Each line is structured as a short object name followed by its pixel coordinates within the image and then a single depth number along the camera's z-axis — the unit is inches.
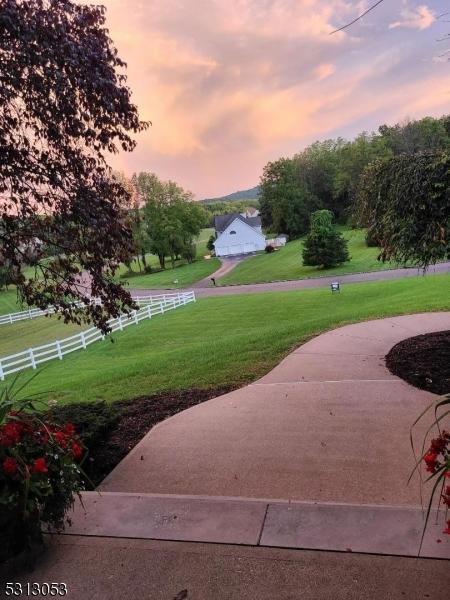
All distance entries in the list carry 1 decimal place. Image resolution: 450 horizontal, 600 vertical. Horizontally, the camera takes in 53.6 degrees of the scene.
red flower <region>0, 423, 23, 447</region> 103.6
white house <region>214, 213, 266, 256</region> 2292.1
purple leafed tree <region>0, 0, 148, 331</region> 164.7
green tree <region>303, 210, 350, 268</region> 1403.8
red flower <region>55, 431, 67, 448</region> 113.7
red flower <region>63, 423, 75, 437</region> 117.3
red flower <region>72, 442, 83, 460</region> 110.1
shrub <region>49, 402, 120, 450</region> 168.6
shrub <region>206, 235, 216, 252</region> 2576.3
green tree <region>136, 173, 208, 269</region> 2193.7
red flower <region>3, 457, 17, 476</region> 98.4
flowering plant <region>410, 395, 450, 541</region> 81.2
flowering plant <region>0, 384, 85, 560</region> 99.8
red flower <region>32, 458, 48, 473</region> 99.5
